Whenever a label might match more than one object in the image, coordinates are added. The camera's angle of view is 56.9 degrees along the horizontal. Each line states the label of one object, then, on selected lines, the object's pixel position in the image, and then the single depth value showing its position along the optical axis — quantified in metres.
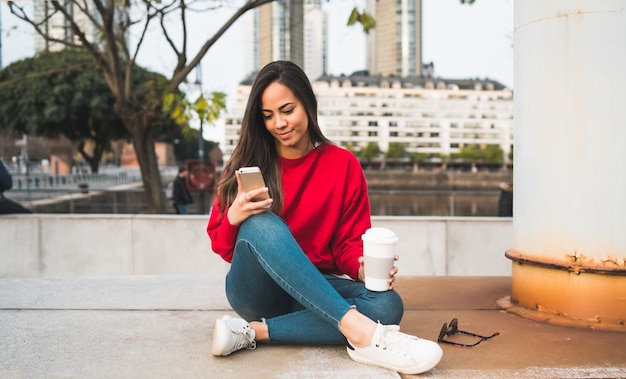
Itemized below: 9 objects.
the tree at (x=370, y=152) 96.13
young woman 2.01
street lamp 11.39
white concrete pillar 2.58
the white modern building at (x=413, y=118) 102.69
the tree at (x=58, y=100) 28.36
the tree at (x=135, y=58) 7.66
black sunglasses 2.34
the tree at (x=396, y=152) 95.44
